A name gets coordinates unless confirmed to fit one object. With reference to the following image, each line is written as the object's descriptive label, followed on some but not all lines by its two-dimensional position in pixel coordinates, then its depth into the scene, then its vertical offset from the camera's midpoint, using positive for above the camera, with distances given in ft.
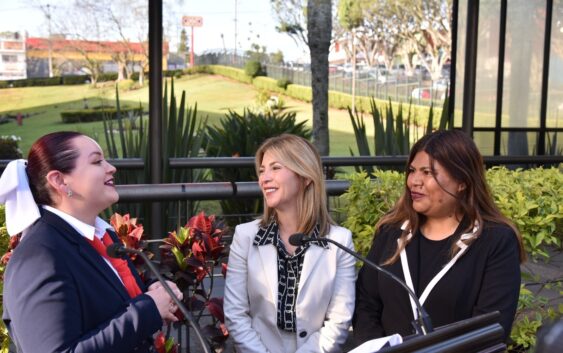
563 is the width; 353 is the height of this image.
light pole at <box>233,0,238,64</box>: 114.32 +4.02
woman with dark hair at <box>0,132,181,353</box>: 6.23 -1.66
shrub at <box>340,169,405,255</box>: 12.28 -1.98
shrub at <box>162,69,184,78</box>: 95.45 +1.32
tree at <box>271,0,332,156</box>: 43.68 +1.57
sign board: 84.74 +7.42
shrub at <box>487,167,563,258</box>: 11.81 -1.98
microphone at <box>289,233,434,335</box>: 6.40 -1.92
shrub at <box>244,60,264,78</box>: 118.83 +2.47
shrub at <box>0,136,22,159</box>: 43.16 -4.03
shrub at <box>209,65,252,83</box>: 110.93 +1.75
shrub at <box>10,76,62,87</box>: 59.65 -0.02
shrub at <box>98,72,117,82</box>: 67.41 +0.59
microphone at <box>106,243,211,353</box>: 5.39 -1.54
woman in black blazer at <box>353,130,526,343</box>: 8.75 -2.03
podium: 4.23 -1.59
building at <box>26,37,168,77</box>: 59.98 +2.35
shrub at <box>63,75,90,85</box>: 66.04 +0.19
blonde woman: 9.21 -2.37
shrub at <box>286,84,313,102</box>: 116.98 -1.21
